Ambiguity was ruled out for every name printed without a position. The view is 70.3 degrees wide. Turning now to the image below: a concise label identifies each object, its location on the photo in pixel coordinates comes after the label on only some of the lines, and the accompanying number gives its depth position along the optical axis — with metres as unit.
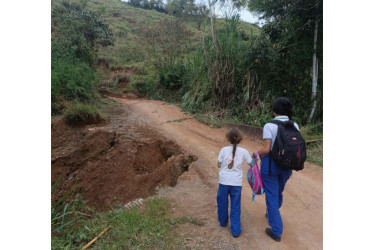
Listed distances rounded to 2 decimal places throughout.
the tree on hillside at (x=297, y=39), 7.65
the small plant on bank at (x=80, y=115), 7.96
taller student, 2.64
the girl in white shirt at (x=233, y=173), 2.76
